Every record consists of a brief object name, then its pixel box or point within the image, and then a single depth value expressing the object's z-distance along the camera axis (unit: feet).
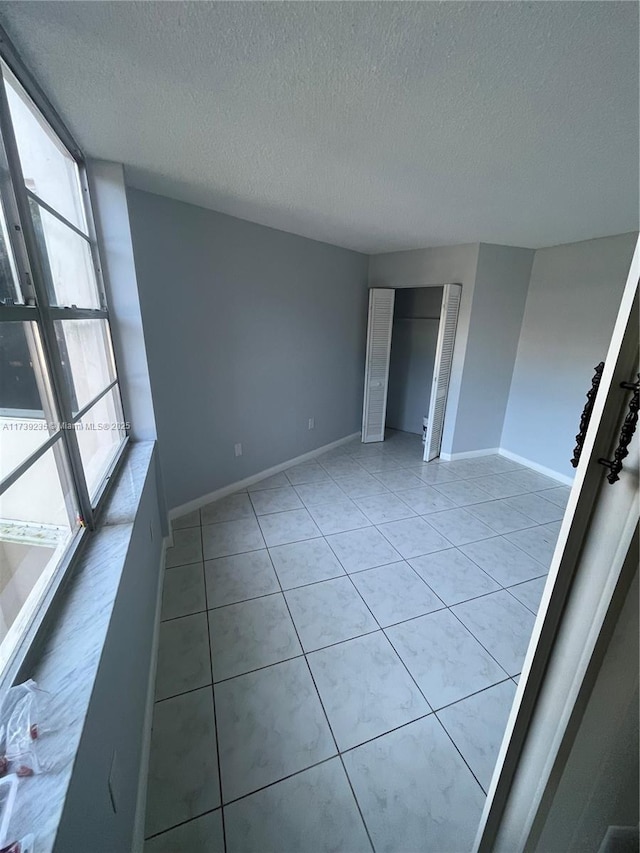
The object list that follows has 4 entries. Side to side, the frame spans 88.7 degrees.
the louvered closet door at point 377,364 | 13.08
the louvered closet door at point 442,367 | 11.38
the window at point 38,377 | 2.92
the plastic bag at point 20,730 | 2.06
